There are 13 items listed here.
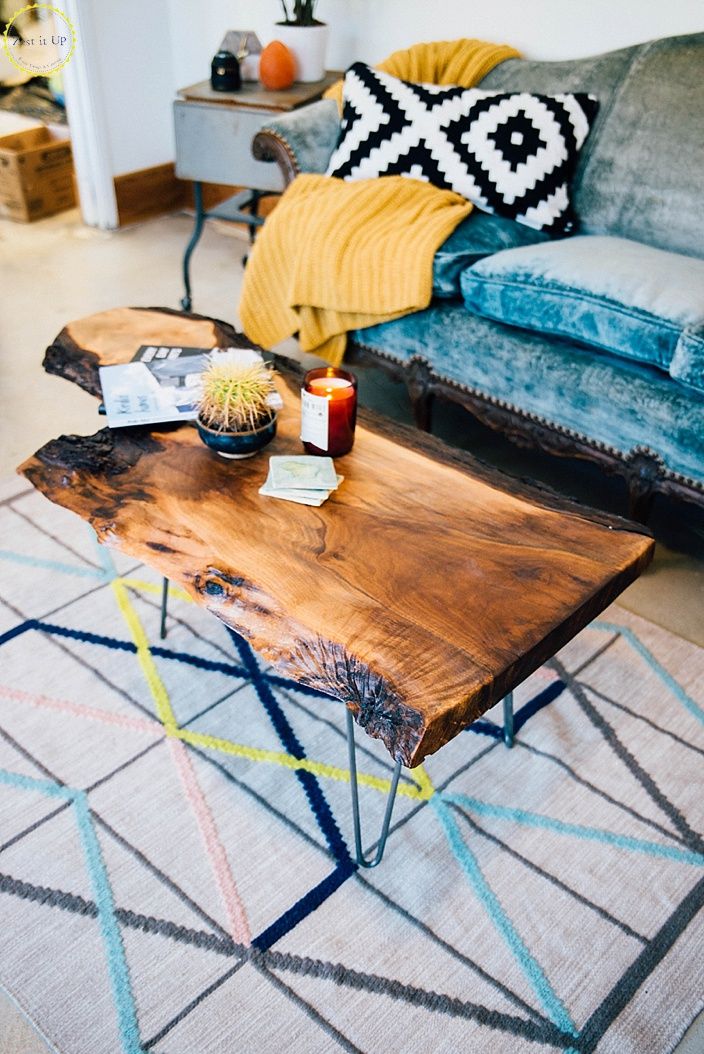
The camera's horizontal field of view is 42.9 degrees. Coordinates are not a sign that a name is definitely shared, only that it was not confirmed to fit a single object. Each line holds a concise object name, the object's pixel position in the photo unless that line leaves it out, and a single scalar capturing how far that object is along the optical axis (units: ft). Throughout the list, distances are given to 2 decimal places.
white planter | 9.36
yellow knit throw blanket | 7.08
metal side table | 8.98
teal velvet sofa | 5.98
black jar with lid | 9.24
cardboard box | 11.87
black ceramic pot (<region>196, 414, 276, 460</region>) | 4.55
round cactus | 4.50
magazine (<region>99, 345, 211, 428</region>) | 4.90
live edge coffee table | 3.45
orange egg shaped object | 9.26
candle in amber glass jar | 4.57
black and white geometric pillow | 7.57
